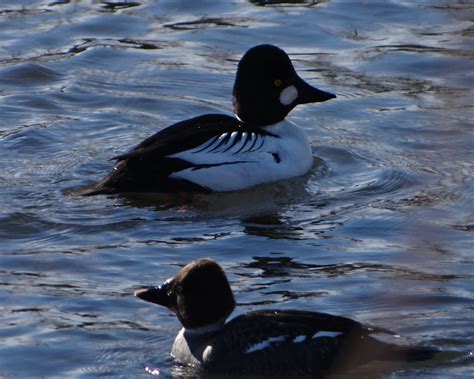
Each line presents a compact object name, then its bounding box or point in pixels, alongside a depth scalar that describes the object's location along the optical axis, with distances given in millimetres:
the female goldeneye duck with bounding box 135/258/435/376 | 14781
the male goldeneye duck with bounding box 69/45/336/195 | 22009
